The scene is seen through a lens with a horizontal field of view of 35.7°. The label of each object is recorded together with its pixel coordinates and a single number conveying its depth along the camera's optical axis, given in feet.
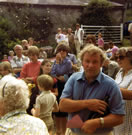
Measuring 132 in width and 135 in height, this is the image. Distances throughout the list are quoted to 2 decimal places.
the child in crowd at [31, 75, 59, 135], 10.47
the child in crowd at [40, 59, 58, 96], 12.44
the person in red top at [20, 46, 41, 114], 12.71
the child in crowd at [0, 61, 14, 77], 12.94
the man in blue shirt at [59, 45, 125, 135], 6.11
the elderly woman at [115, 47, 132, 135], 8.52
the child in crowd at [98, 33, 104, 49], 43.82
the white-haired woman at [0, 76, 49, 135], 5.91
